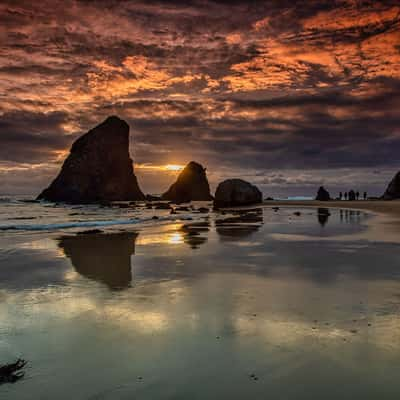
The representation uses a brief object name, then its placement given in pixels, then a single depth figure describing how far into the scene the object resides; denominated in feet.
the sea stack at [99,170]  373.81
